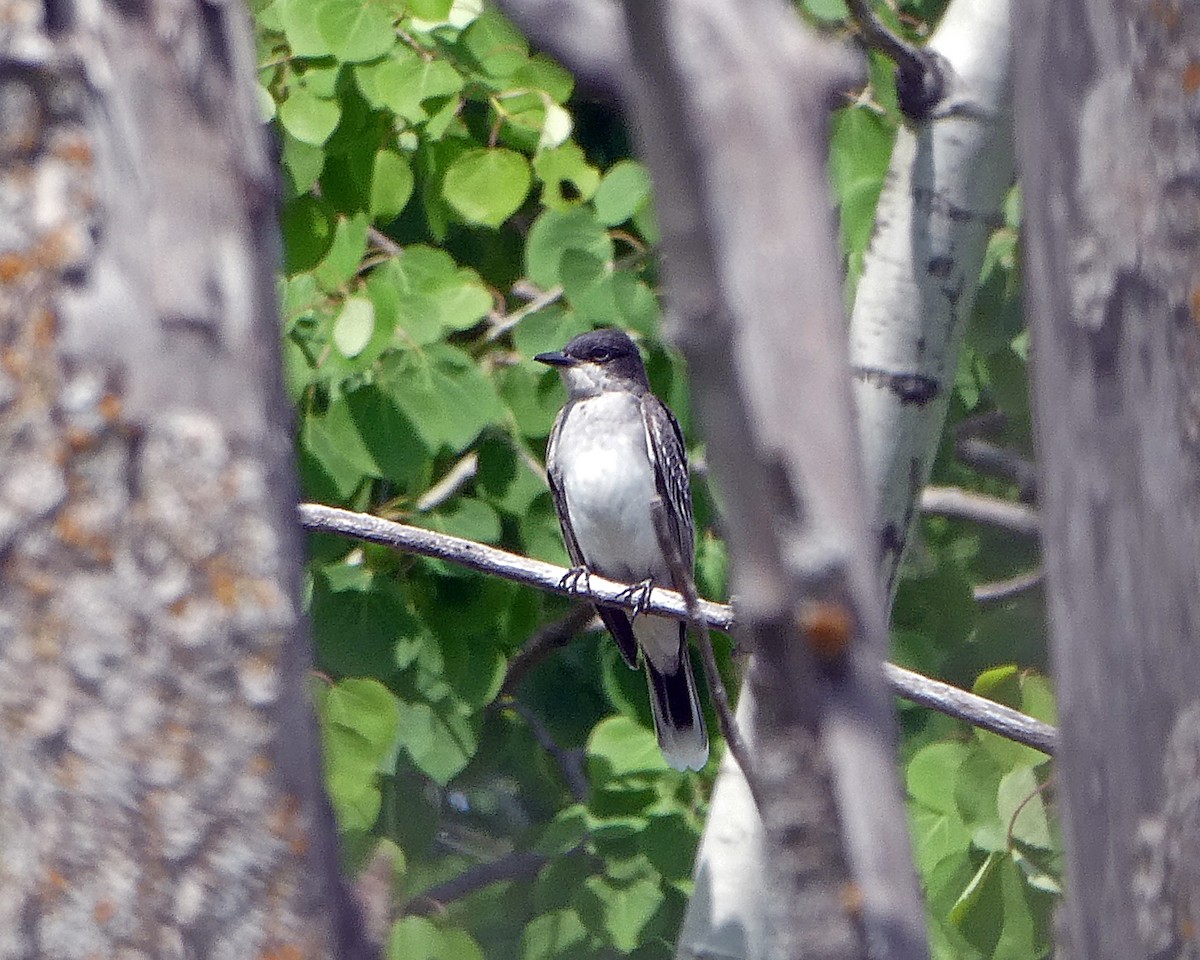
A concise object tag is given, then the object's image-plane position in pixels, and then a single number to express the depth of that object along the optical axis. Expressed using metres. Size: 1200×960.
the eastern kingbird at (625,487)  9.51
